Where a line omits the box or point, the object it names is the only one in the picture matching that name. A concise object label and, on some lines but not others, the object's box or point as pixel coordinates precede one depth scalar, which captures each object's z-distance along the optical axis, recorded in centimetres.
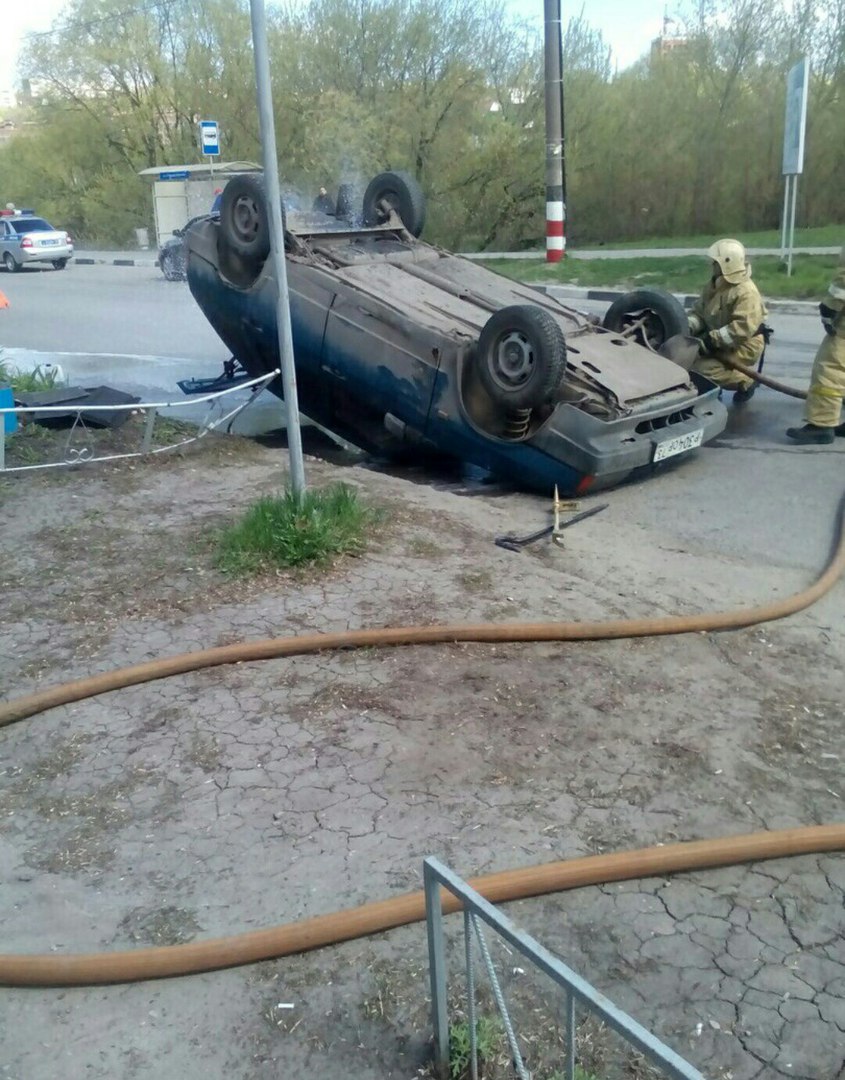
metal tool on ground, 569
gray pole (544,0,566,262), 1719
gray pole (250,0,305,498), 477
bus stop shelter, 2564
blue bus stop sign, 2205
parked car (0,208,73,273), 2700
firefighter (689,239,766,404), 797
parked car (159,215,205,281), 2139
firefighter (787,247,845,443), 731
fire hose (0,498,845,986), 273
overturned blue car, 631
